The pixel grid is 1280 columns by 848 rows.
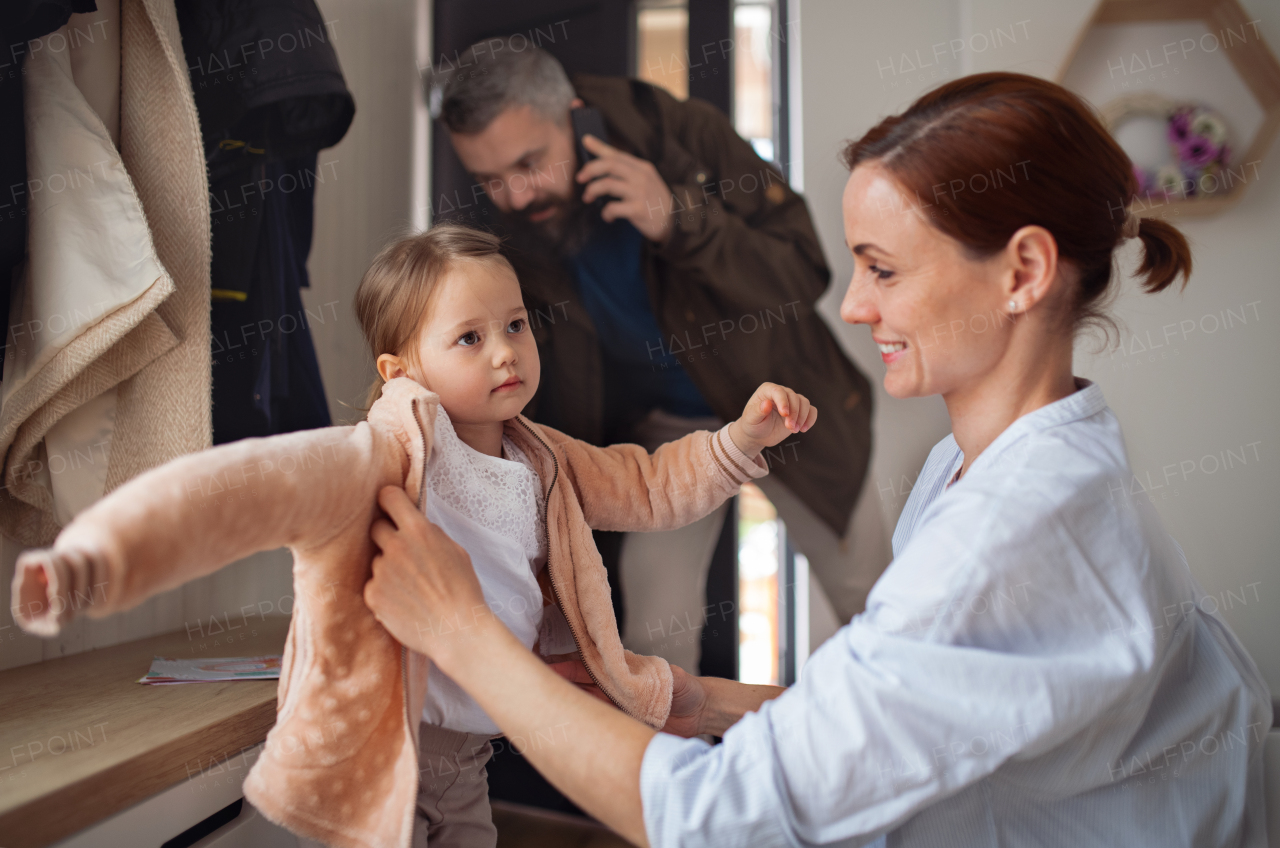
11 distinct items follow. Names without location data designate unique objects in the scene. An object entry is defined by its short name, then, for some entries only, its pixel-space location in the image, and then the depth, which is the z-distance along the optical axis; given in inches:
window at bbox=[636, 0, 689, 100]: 67.9
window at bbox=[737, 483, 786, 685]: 69.9
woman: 24.1
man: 65.7
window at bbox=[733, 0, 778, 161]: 68.4
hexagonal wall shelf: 64.9
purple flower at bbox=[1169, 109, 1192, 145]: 65.1
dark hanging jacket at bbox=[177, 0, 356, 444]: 46.8
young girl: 22.1
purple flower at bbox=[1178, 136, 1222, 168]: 64.9
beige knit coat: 39.6
